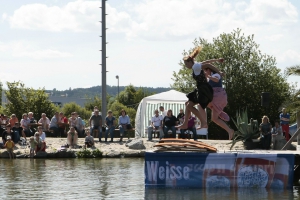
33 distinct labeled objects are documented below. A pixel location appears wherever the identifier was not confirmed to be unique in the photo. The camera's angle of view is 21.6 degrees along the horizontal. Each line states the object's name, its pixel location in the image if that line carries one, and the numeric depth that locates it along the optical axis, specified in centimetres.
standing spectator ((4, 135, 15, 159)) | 2783
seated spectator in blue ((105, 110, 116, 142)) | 3142
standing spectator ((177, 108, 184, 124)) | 3114
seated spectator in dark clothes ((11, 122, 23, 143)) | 3003
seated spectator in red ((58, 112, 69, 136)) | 3338
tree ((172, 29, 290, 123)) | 4959
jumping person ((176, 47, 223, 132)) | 1531
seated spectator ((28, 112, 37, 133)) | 3222
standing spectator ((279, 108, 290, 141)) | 3109
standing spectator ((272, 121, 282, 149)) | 2871
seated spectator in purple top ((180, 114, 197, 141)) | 3087
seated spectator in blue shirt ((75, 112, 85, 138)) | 3281
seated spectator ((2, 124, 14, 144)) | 2944
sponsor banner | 1675
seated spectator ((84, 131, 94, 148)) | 2935
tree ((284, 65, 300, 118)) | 3002
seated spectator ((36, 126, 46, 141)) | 2913
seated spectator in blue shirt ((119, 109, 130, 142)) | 3234
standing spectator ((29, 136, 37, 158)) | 2797
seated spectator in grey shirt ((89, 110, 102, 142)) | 3191
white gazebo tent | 3647
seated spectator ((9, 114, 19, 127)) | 3051
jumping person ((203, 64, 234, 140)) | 1552
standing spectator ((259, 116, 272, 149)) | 2736
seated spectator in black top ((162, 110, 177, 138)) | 3091
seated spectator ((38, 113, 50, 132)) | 3294
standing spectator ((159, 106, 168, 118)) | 3307
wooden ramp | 1689
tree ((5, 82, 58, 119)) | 4309
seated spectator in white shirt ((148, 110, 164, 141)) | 3303
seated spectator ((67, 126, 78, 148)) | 2953
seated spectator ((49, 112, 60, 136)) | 3322
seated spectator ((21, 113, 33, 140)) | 3170
